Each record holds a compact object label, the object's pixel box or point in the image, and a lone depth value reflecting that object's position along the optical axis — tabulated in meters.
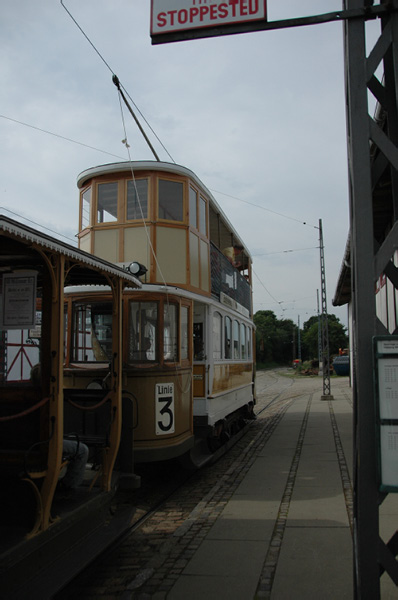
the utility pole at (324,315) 20.94
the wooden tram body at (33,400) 3.80
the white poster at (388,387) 3.03
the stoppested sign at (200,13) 3.47
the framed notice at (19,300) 4.36
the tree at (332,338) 74.38
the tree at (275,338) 89.12
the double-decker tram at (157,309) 6.89
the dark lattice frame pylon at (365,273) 3.02
